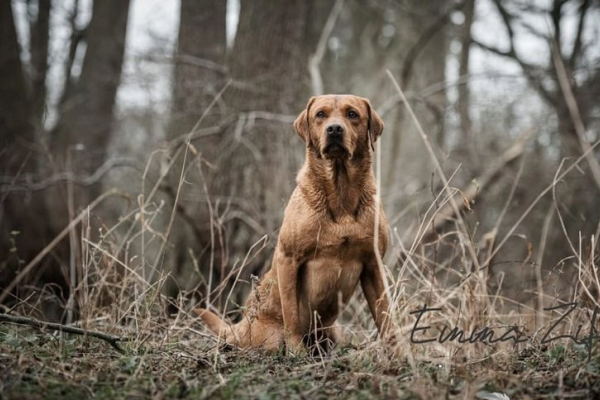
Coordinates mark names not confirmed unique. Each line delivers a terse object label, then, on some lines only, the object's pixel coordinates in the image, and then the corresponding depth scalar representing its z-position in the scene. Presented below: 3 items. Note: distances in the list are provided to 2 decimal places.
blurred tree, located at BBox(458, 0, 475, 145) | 9.10
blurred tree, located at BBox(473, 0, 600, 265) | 9.79
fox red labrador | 4.01
